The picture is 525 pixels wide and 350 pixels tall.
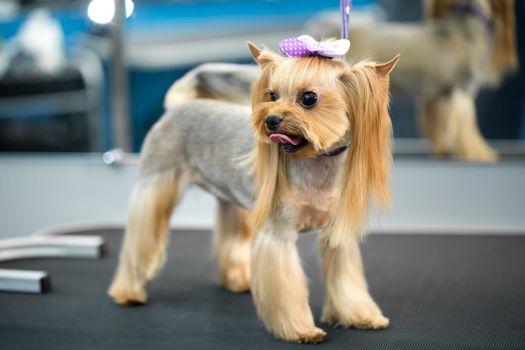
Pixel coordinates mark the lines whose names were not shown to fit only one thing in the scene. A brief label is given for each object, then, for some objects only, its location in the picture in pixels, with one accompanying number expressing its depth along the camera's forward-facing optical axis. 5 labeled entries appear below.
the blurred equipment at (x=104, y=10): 4.20
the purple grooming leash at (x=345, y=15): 2.22
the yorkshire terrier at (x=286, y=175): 2.02
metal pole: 4.24
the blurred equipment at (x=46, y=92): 4.45
